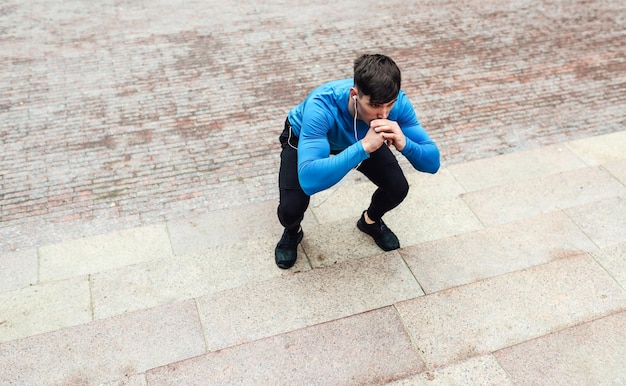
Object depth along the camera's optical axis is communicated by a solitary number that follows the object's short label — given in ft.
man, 11.05
